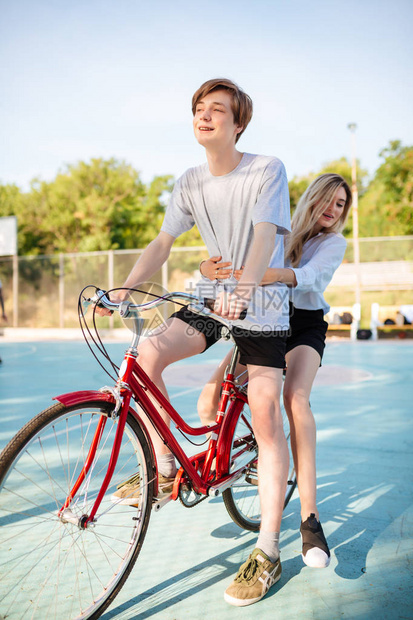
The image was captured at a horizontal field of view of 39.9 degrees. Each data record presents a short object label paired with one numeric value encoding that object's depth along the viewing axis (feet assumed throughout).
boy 6.52
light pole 47.96
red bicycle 5.71
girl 7.04
